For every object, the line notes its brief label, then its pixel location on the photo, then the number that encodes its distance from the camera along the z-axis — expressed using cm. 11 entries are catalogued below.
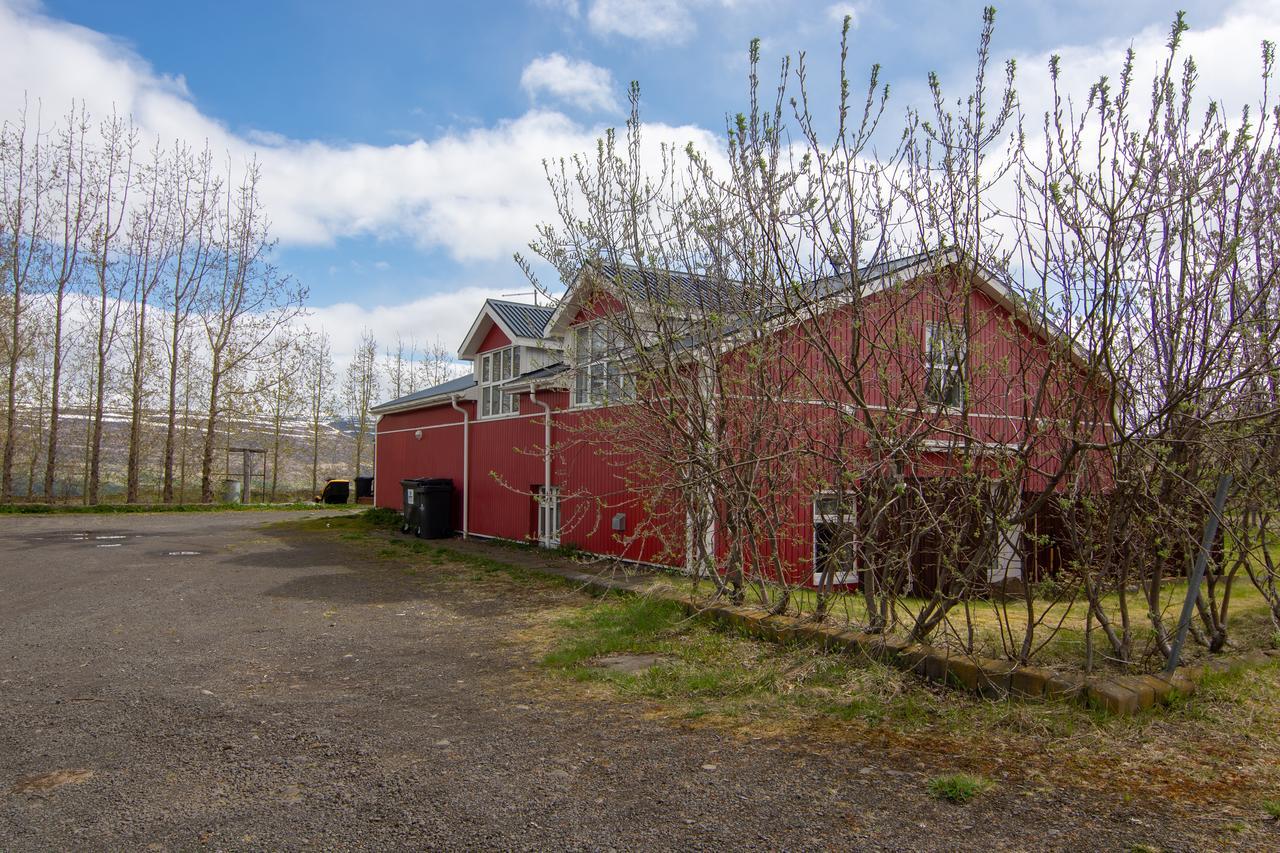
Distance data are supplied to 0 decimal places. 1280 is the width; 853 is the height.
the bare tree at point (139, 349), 2638
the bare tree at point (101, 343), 2558
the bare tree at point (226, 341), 2769
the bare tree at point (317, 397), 3466
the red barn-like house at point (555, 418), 543
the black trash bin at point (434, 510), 1752
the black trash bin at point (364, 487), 3086
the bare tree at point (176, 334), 2692
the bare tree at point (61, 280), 2525
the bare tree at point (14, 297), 2445
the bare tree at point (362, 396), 3688
